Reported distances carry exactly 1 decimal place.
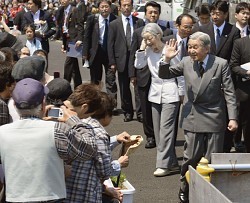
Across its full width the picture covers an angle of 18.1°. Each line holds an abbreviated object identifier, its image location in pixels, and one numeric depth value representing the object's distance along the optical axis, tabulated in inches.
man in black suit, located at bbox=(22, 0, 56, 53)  551.5
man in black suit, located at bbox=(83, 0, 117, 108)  513.3
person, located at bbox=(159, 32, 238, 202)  315.3
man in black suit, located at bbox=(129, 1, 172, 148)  412.8
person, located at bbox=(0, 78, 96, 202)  189.6
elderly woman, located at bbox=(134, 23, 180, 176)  365.1
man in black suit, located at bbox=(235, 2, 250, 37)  418.6
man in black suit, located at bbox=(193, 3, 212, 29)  443.5
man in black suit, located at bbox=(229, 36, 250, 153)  365.1
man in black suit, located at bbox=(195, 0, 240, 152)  392.2
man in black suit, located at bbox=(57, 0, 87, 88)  569.9
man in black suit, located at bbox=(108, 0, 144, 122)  488.7
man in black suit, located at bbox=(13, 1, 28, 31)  583.1
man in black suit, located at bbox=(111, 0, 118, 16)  711.4
